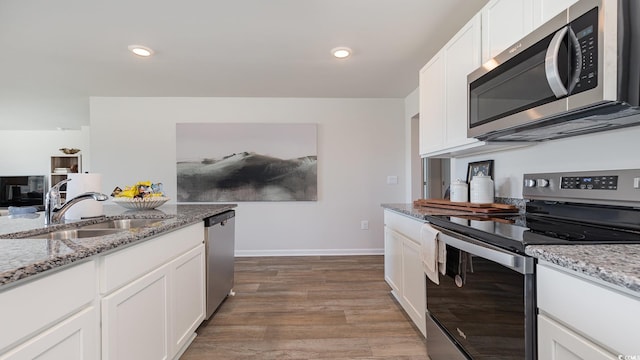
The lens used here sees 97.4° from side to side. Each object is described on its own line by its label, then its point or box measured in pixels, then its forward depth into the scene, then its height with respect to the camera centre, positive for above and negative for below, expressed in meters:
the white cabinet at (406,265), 1.81 -0.62
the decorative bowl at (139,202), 2.07 -0.15
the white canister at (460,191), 2.11 -0.08
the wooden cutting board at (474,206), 1.71 -0.17
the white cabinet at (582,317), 0.61 -0.34
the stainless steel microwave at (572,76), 0.89 +0.40
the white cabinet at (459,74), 1.73 +0.71
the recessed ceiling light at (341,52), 2.56 +1.20
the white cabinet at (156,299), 1.06 -0.56
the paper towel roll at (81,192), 1.60 -0.06
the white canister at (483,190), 1.90 -0.06
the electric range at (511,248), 0.93 -0.26
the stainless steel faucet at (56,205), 1.39 -0.12
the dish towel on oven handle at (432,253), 1.43 -0.38
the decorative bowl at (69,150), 6.13 +0.68
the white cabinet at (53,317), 0.68 -0.37
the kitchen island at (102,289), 0.72 -0.38
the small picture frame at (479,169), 2.06 +0.10
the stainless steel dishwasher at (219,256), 2.05 -0.60
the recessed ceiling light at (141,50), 2.48 +1.19
